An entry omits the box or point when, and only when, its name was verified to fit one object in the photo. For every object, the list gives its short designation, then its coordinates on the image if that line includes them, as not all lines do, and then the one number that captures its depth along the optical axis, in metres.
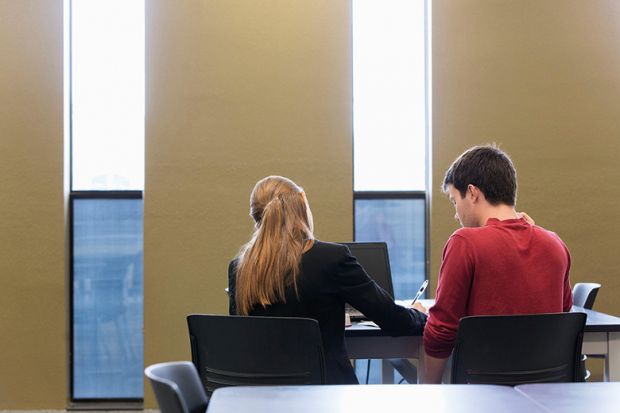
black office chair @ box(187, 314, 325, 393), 2.04
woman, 2.34
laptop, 3.30
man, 2.24
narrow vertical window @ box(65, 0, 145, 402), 4.88
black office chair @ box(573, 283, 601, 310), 3.93
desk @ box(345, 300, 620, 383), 2.71
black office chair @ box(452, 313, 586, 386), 2.09
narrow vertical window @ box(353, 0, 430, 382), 5.01
